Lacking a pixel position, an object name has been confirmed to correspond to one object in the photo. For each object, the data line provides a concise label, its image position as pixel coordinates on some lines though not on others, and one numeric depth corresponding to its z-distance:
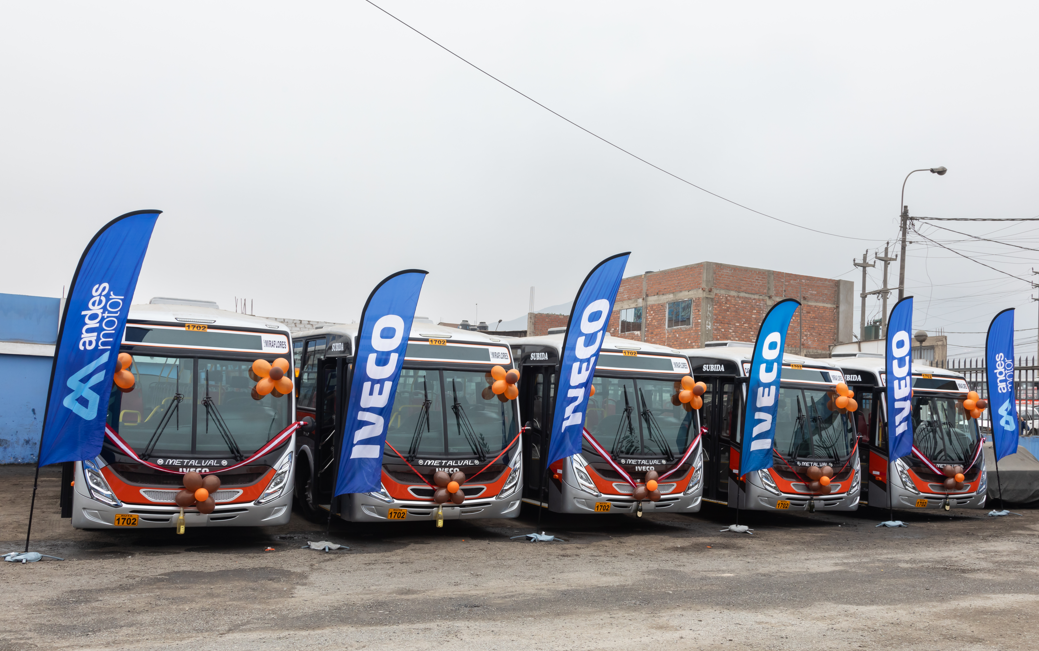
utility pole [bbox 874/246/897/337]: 23.48
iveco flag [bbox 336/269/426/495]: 9.31
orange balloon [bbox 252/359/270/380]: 9.23
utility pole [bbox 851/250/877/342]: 38.61
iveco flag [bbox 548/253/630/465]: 10.37
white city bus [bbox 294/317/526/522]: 9.77
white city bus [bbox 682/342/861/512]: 12.05
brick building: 31.08
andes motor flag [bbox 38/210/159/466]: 8.05
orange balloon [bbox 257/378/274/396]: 9.22
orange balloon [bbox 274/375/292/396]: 9.29
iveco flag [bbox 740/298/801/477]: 11.62
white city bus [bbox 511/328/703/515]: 10.86
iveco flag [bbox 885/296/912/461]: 12.62
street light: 22.20
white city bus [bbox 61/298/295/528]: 8.46
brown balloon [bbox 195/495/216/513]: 8.62
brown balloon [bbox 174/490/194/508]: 8.57
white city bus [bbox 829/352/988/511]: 13.09
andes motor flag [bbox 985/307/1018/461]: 14.37
